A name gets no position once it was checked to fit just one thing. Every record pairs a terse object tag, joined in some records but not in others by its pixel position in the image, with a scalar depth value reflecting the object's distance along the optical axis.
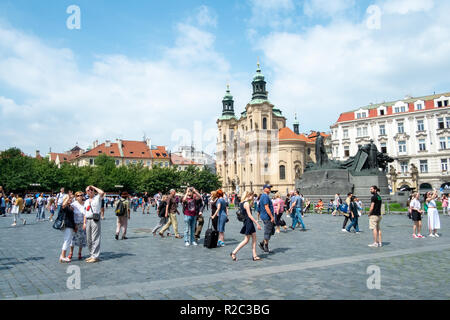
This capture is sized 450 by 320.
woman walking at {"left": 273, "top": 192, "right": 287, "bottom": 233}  14.02
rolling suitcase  10.42
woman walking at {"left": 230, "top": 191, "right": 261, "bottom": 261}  8.38
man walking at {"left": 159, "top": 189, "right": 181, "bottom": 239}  12.96
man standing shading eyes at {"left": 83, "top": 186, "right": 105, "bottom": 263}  8.50
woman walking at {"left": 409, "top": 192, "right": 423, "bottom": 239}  12.27
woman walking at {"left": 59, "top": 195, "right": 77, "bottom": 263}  8.58
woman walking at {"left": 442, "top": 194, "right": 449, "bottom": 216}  23.39
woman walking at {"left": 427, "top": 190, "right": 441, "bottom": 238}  12.45
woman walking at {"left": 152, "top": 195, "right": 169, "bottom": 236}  13.23
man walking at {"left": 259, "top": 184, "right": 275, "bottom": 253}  9.41
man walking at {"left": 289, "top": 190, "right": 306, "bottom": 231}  15.40
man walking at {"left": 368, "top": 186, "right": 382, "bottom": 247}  10.24
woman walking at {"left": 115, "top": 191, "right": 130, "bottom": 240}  12.27
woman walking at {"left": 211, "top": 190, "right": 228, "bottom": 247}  11.12
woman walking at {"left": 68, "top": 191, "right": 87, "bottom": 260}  8.82
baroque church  76.62
